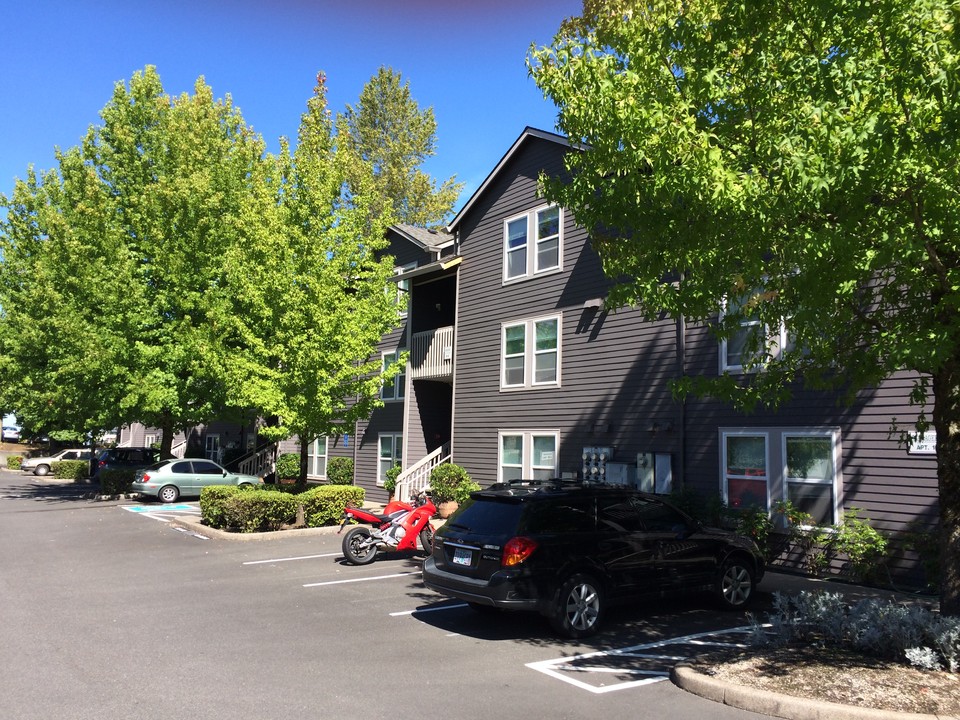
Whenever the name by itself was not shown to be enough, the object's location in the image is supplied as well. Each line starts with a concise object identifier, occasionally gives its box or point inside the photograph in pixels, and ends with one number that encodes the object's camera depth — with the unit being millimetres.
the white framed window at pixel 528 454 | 18250
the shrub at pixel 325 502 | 17234
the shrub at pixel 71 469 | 35656
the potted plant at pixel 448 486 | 19438
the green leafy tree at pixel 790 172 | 5840
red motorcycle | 12883
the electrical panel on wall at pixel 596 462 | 16438
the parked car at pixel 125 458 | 30172
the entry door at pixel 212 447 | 38562
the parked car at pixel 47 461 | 41219
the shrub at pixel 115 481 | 26797
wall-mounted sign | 11164
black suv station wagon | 8055
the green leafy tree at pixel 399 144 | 46000
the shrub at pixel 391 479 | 22781
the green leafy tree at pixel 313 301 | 17094
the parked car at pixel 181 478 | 25062
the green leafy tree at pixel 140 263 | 22297
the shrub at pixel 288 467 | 29250
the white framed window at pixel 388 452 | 24903
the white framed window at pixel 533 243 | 18859
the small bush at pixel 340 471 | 26875
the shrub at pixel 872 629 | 6332
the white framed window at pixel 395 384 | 25423
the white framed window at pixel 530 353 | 18656
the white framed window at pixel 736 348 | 13305
